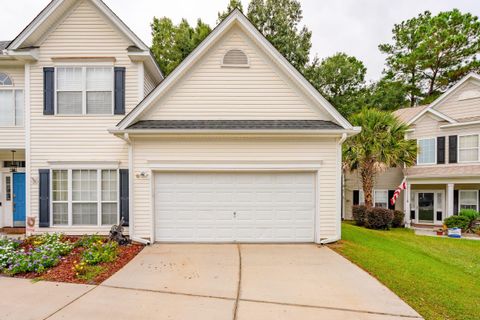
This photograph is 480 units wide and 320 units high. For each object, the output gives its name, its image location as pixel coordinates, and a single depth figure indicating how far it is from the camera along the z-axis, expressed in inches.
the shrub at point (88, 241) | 320.3
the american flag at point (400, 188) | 623.5
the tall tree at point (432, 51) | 1048.2
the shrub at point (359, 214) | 619.2
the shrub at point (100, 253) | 268.1
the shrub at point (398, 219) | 653.9
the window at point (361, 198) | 738.8
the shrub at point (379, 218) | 592.1
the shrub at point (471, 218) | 561.0
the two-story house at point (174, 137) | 349.4
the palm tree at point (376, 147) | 605.3
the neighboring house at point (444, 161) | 606.2
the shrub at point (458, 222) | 561.3
